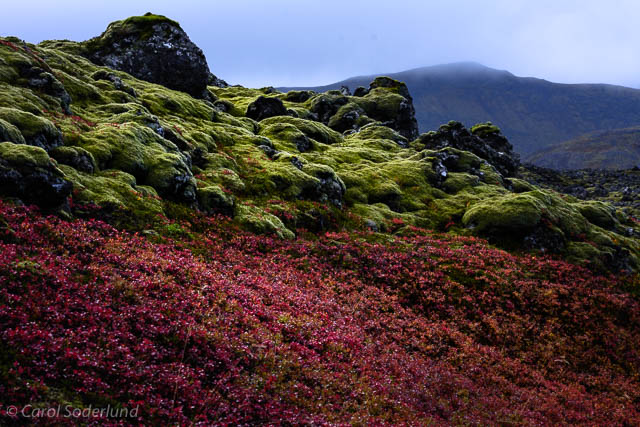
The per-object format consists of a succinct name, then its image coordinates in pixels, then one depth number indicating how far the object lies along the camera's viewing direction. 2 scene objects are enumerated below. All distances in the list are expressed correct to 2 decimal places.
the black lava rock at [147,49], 64.88
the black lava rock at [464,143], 74.00
